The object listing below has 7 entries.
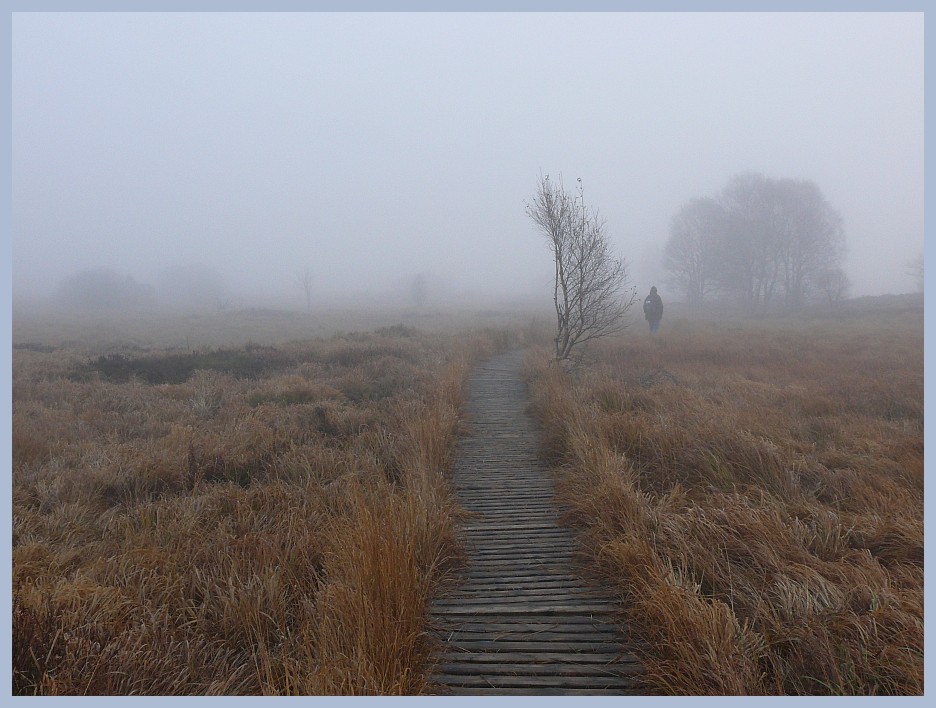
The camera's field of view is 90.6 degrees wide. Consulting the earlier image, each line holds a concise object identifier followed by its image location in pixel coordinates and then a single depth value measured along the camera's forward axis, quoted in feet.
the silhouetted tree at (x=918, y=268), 148.66
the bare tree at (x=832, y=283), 125.29
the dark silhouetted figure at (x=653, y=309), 73.77
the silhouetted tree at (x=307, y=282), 259.60
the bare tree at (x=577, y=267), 43.65
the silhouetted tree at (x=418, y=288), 253.03
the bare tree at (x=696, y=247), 138.41
